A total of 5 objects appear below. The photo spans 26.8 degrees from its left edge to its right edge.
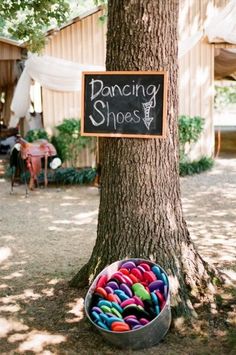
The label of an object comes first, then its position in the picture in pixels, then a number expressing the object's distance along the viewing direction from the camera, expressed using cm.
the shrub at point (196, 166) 1116
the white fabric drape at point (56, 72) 1104
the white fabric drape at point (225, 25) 1088
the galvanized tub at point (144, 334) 336
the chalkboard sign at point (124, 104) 379
